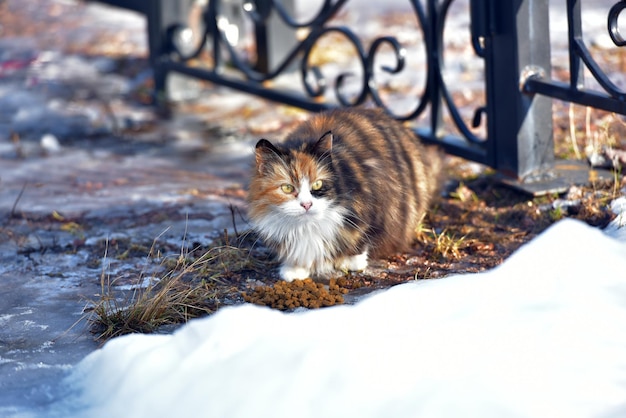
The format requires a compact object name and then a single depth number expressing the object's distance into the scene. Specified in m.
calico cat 3.33
